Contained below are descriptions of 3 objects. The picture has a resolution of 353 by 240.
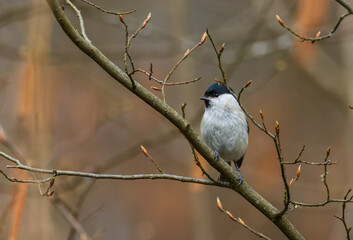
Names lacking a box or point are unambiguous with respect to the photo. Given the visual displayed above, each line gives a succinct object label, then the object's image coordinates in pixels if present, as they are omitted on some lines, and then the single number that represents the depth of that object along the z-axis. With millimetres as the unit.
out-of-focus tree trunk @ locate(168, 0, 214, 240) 11391
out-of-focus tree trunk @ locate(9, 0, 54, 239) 8844
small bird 9398
